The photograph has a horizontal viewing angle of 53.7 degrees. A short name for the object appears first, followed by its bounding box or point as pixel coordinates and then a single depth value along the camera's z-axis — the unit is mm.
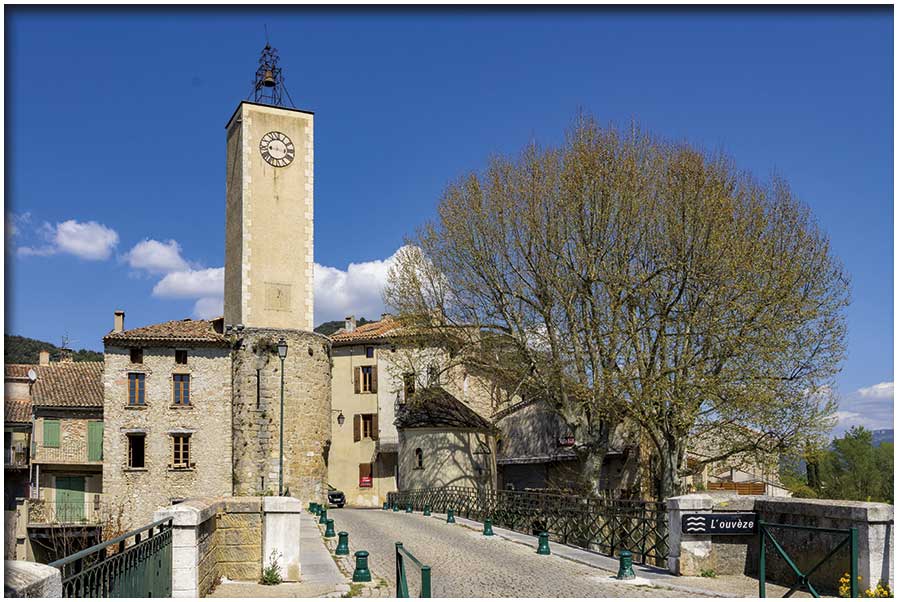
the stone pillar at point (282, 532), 12133
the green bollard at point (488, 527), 21953
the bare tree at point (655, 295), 22703
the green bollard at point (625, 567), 13656
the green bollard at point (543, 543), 17750
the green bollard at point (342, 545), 17156
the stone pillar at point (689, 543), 13625
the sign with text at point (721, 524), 13484
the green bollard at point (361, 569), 12984
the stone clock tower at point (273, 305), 37688
